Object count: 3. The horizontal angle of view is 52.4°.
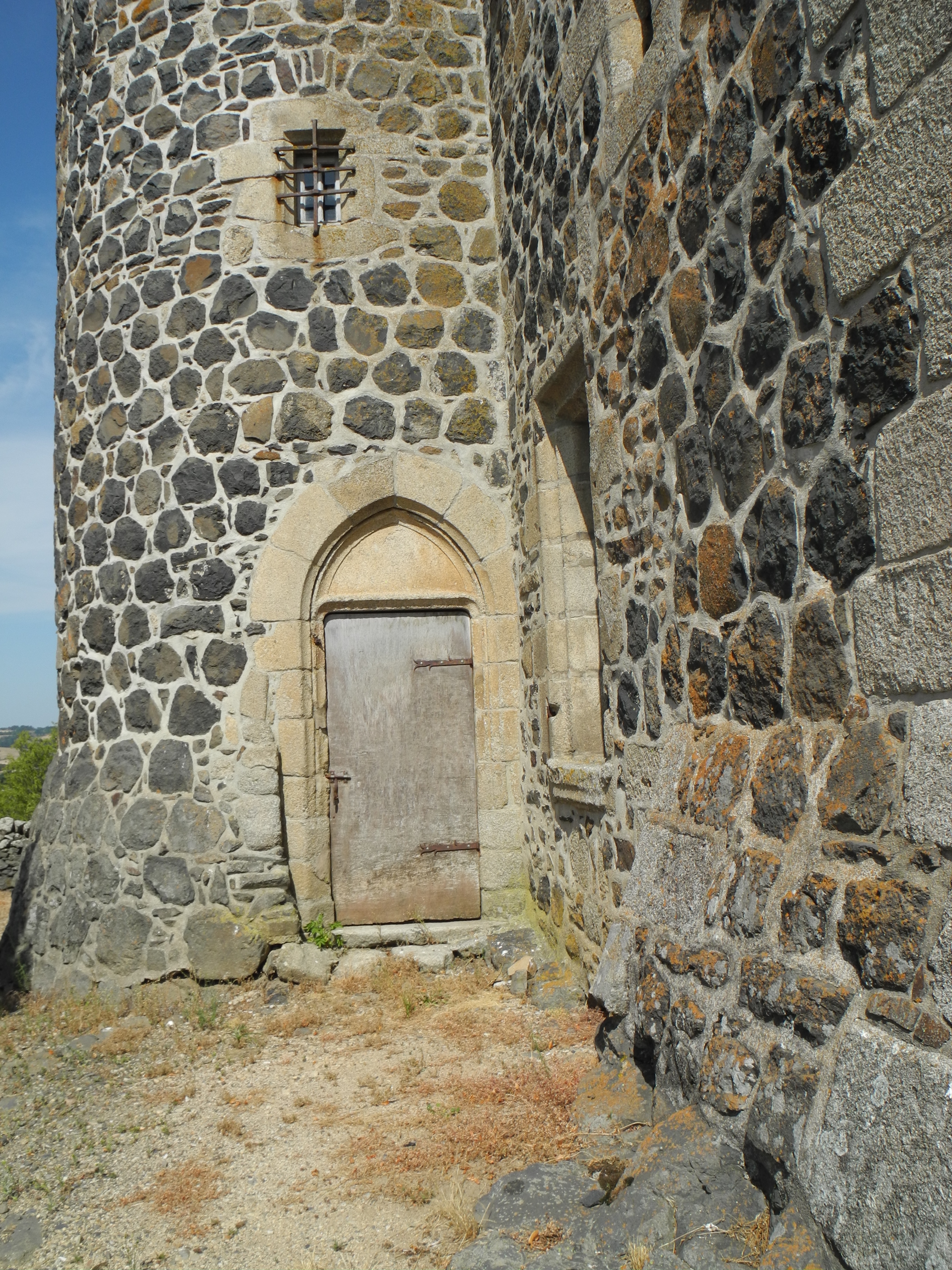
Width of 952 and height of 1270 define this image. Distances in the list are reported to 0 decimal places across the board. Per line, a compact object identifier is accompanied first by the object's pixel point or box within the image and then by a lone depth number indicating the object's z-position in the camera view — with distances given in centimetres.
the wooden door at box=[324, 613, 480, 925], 596
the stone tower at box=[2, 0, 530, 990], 574
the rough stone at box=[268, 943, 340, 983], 540
